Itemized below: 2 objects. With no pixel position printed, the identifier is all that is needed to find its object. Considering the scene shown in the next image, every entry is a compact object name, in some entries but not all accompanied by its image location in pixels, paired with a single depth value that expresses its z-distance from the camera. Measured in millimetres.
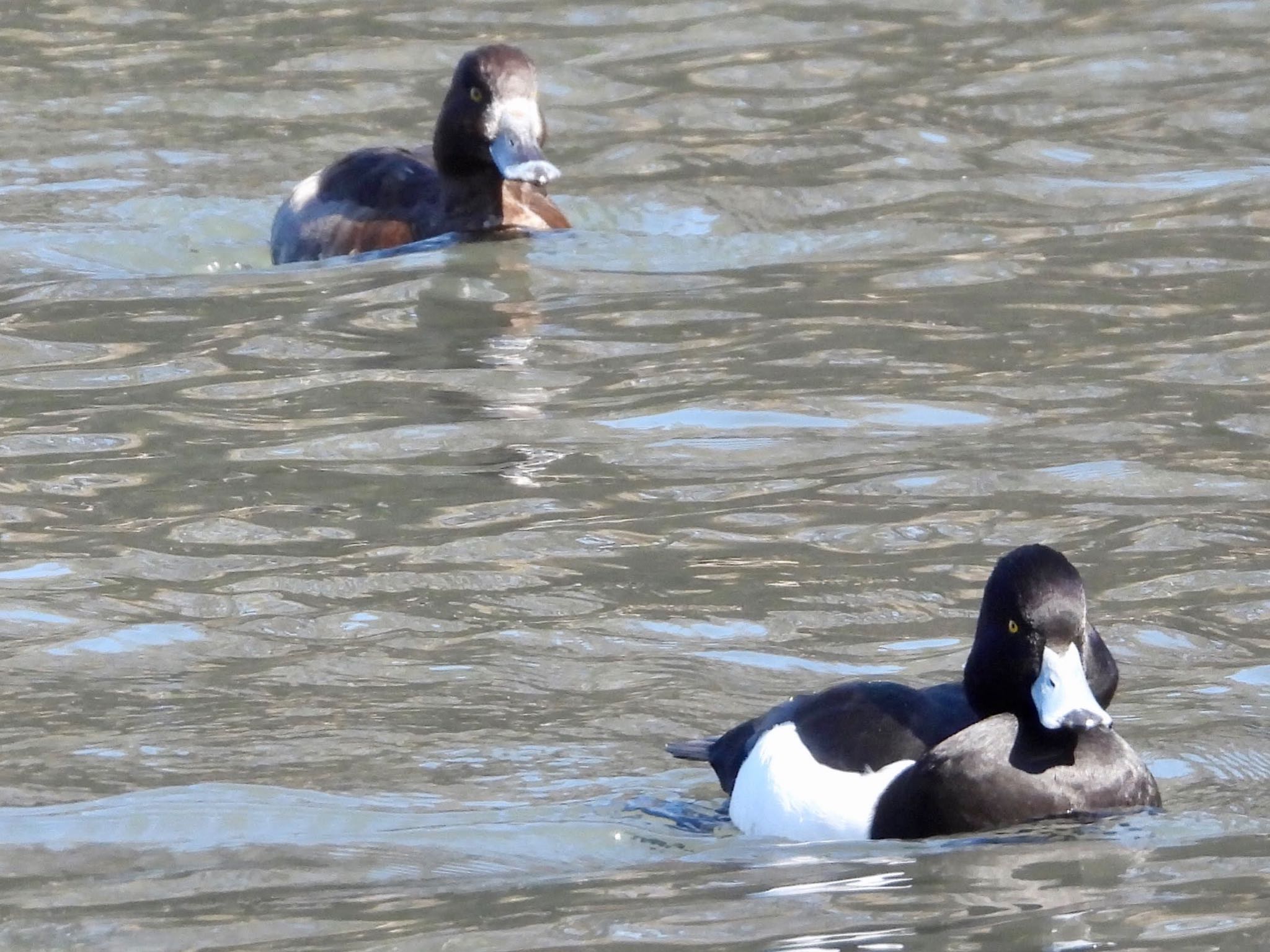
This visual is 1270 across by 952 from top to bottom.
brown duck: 21203
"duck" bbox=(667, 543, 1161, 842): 10398
